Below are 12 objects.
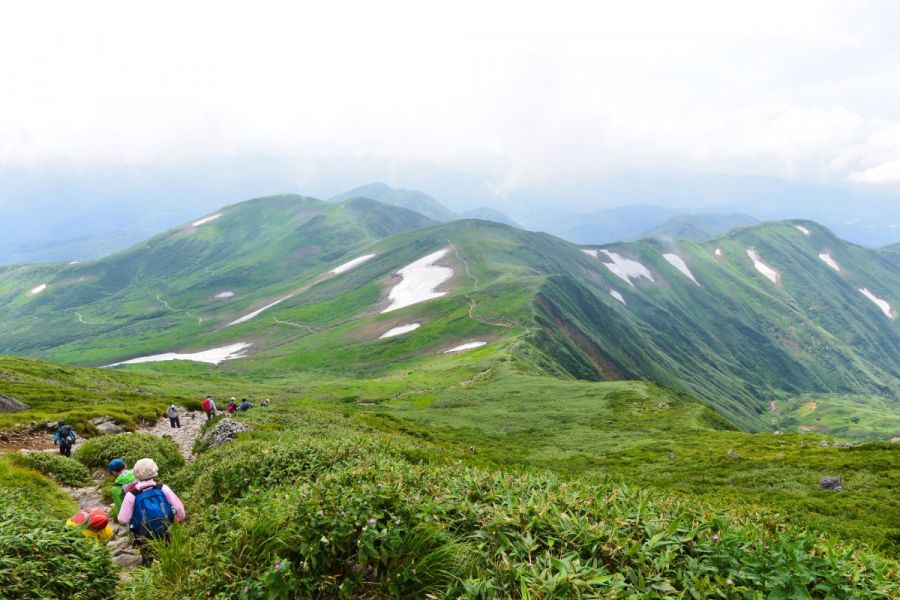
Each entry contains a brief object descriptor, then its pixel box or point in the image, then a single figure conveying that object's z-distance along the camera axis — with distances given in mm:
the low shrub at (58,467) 18672
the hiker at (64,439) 23531
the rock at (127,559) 11334
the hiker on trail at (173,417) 39438
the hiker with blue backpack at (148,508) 10938
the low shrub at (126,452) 21719
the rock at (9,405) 42000
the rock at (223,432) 24255
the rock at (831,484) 27508
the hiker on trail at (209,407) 41656
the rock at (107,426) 33312
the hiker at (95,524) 10789
